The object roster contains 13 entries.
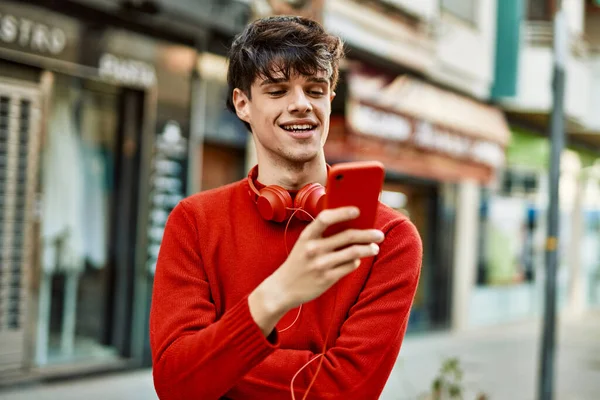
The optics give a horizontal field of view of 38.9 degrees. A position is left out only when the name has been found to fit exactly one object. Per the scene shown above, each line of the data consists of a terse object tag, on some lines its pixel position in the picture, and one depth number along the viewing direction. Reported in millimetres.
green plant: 5180
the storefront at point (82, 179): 7410
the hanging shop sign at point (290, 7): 9812
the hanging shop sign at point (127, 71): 8094
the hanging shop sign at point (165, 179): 8750
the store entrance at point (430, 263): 14930
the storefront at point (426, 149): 10914
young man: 2014
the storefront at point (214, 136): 9172
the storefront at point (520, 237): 16562
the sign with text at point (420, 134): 10680
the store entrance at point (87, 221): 7957
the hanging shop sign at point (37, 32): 7117
